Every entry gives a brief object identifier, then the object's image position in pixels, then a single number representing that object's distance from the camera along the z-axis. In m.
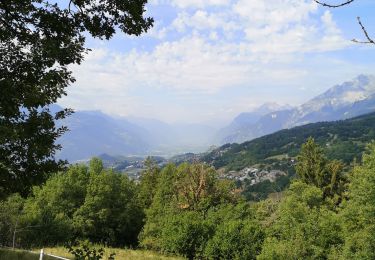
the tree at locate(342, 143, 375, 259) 33.50
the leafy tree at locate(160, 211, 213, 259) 38.53
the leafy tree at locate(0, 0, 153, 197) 8.39
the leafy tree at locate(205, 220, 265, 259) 36.78
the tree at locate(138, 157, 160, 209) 63.19
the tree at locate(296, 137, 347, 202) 68.12
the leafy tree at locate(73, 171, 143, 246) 50.25
